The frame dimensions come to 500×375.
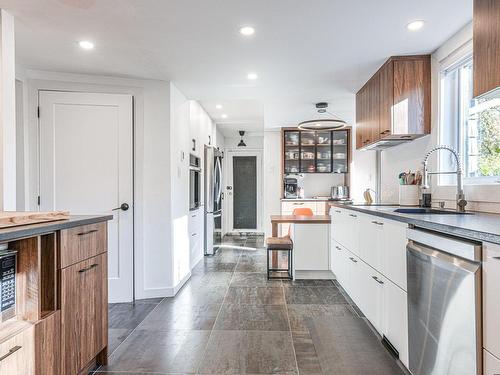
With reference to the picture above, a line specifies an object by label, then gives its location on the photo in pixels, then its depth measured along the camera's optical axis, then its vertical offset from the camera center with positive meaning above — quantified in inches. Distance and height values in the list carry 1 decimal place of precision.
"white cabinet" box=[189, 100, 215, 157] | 177.3 +36.1
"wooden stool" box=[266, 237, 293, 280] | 152.5 -28.2
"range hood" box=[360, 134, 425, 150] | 117.6 +17.5
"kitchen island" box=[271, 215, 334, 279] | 154.6 -27.7
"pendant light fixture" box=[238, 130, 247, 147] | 313.1 +41.4
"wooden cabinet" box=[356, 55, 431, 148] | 113.1 +31.5
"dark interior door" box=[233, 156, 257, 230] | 319.6 -4.2
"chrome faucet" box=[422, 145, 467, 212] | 87.7 -1.7
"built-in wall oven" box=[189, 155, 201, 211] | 173.8 +2.6
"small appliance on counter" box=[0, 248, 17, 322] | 52.4 -15.7
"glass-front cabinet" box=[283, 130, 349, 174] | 261.4 +28.5
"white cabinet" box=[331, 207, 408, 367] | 75.6 -24.5
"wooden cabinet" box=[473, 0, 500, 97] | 64.3 +28.8
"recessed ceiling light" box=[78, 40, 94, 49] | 102.3 +45.5
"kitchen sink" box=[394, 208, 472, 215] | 90.3 -7.1
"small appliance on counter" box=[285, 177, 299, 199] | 259.8 -1.2
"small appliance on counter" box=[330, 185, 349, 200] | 255.1 -4.5
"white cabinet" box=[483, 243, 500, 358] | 42.5 -15.1
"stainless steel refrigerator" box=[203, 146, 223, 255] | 214.7 -6.1
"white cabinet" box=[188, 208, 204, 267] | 176.2 -27.2
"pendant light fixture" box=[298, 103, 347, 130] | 165.6 +32.6
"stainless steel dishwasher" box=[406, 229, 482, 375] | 47.1 -19.9
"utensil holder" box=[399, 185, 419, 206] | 116.5 -3.1
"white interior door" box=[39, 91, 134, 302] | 127.9 +9.7
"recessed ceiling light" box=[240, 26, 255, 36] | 93.0 +45.2
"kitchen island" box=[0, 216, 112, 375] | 52.7 -21.5
